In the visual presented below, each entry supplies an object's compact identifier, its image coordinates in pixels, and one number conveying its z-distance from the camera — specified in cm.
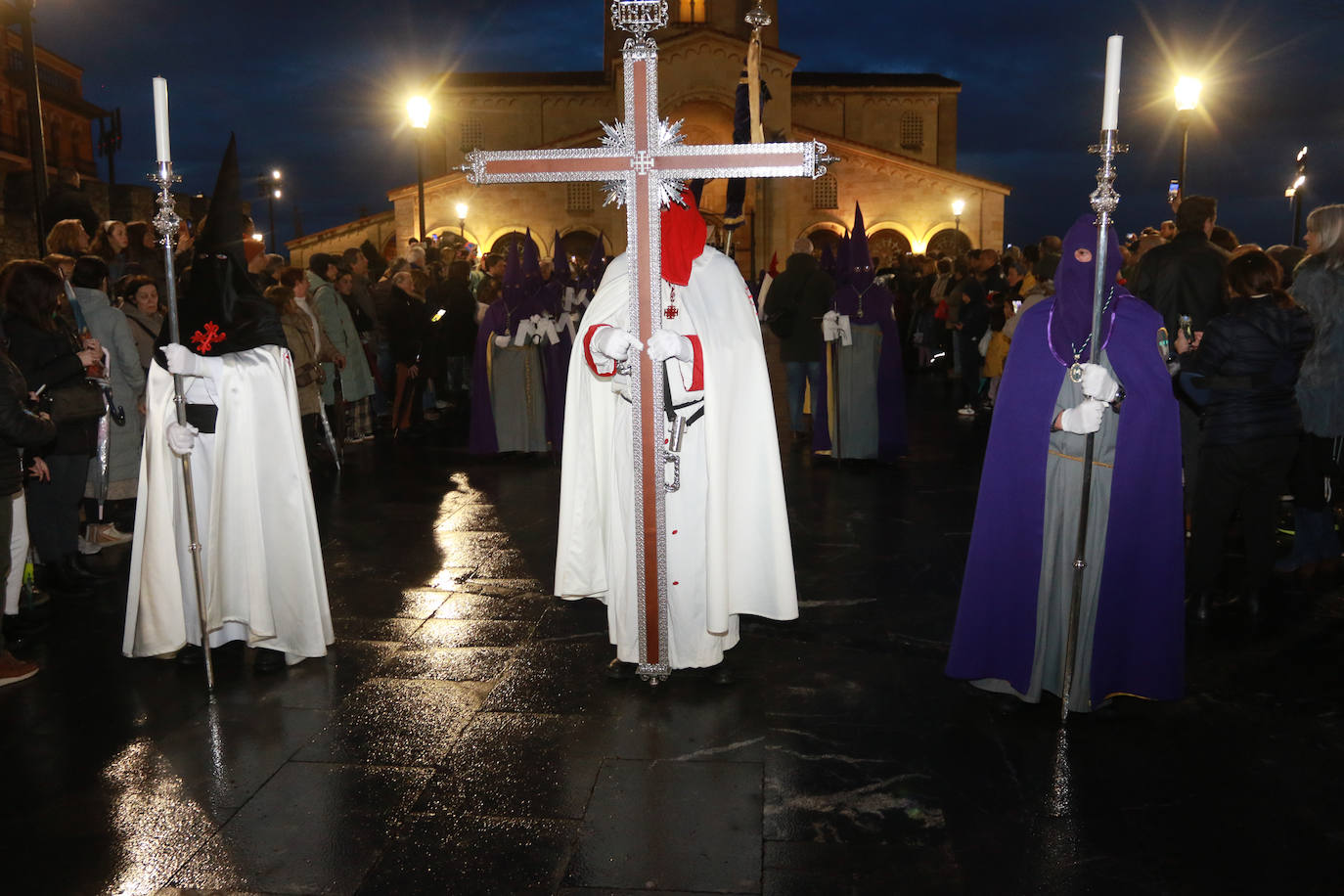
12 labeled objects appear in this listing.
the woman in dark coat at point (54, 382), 561
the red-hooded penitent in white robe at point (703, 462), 464
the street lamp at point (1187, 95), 1440
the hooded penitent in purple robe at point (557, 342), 1119
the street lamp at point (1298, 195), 1688
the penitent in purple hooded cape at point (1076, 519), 428
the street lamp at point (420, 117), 1777
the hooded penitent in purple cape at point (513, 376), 1086
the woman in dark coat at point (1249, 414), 552
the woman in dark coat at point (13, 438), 473
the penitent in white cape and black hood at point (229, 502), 489
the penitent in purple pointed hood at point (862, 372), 1016
